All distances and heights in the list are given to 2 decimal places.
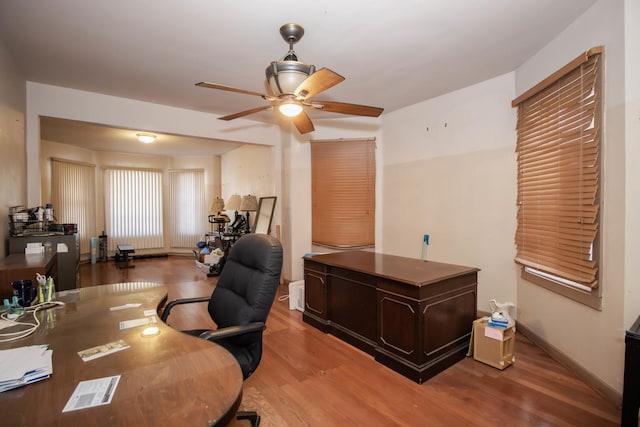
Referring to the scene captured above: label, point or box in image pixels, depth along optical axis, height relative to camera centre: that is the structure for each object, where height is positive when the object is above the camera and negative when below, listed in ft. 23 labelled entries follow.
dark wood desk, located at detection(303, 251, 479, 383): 7.52 -2.92
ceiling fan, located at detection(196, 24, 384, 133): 6.87 +2.89
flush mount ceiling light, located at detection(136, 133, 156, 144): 18.12 +4.18
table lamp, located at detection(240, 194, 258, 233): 19.44 +0.08
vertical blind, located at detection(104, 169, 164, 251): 24.73 -0.16
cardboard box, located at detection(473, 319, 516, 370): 7.98 -3.80
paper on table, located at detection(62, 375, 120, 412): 2.78 -1.84
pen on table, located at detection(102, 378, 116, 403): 2.86 -1.84
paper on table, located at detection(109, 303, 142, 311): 5.41 -1.85
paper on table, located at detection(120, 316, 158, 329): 4.62 -1.85
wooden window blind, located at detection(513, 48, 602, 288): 7.18 +0.90
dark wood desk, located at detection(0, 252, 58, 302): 6.96 -1.53
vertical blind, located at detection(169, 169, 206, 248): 26.63 -0.16
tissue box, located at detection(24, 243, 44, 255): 9.30 -1.36
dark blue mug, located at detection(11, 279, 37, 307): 5.28 -1.54
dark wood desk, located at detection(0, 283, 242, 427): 2.63 -1.85
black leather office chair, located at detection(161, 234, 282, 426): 5.34 -1.81
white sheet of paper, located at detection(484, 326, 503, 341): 7.97 -3.42
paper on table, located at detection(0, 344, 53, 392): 3.07 -1.80
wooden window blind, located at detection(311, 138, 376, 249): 15.33 +0.74
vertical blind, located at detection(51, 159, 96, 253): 21.07 +0.73
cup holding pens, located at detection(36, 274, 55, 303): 5.65 -1.61
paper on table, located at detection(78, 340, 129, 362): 3.67 -1.85
